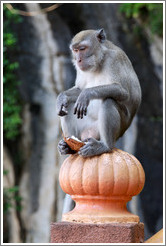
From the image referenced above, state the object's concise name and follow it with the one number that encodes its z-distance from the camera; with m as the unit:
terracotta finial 6.69
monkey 7.84
